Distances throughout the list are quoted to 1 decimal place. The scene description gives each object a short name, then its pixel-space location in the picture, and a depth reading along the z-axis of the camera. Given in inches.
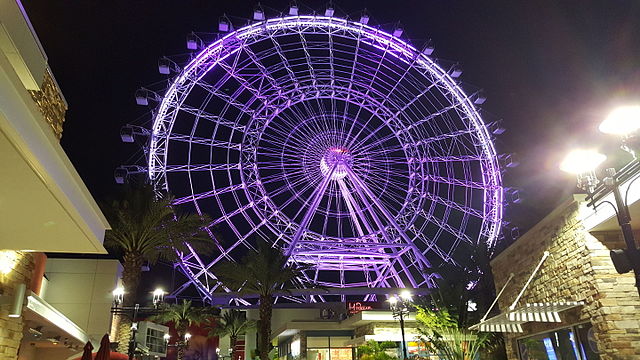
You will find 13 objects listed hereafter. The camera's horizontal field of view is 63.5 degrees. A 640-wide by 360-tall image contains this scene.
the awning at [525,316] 386.9
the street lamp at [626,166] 248.1
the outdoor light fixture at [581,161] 283.9
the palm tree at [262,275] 880.9
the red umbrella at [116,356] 551.8
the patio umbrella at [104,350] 442.3
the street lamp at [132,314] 666.3
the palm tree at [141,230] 731.4
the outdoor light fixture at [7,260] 329.0
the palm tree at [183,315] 1673.2
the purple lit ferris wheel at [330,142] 1032.8
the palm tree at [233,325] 1802.4
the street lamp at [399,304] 863.3
